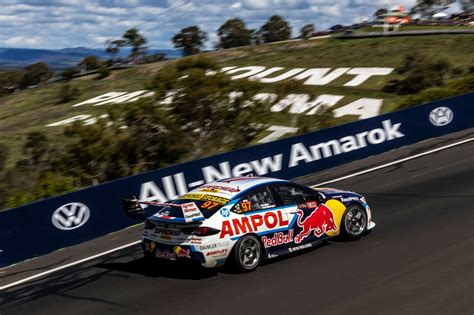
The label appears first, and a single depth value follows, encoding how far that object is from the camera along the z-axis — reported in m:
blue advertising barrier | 13.84
